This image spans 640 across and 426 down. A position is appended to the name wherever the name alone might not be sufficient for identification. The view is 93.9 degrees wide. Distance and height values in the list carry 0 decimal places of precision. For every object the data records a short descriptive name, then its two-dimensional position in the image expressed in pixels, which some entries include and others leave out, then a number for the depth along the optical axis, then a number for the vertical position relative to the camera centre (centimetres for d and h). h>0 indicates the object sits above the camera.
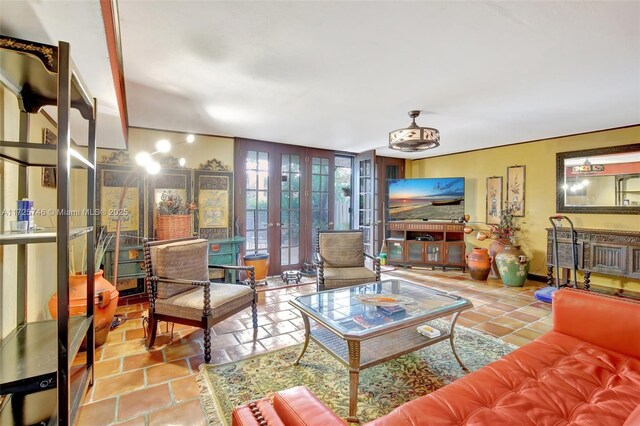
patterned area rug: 183 -116
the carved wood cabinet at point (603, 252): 354 -50
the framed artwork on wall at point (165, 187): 400 +32
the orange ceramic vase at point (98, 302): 229 -72
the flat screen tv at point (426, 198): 554 +26
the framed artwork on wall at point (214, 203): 434 +12
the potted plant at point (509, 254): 443 -64
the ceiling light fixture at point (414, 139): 295 +74
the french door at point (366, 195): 537 +31
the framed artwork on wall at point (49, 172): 217 +29
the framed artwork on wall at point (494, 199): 523 +23
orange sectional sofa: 94 -79
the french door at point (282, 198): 483 +23
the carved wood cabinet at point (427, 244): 542 -61
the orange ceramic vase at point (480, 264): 482 -84
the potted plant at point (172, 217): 374 -7
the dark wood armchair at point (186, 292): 233 -71
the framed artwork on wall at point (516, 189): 491 +39
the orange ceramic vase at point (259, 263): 441 -77
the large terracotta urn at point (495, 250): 479 -61
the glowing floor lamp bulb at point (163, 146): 280 +61
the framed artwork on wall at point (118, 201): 369 +12
